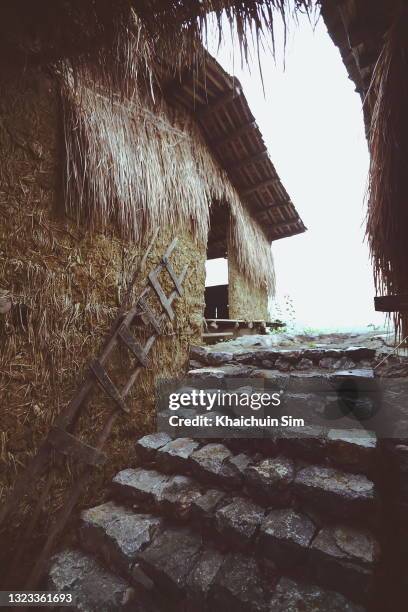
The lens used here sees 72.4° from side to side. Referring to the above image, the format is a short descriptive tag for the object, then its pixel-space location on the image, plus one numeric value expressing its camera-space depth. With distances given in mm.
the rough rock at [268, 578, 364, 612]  1263
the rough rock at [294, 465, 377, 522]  1478
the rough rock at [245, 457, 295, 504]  1688
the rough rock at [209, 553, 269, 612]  1340
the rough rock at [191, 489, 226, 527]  1726
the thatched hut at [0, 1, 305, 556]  1838
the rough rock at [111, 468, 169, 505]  2027
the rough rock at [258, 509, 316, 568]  1437
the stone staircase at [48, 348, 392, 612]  1361
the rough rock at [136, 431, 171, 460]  2373
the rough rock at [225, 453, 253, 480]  1870
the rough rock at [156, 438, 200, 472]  2154
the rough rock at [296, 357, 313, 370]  2789
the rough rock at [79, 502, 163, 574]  1722
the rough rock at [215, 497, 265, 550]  1567
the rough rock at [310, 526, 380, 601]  1278
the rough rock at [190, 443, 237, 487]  1896
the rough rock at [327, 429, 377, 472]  1646
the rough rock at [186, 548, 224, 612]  1423
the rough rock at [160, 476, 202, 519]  1840
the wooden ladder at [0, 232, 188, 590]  1817
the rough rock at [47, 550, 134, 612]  1555
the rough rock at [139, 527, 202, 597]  1515
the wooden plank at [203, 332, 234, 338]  4010
